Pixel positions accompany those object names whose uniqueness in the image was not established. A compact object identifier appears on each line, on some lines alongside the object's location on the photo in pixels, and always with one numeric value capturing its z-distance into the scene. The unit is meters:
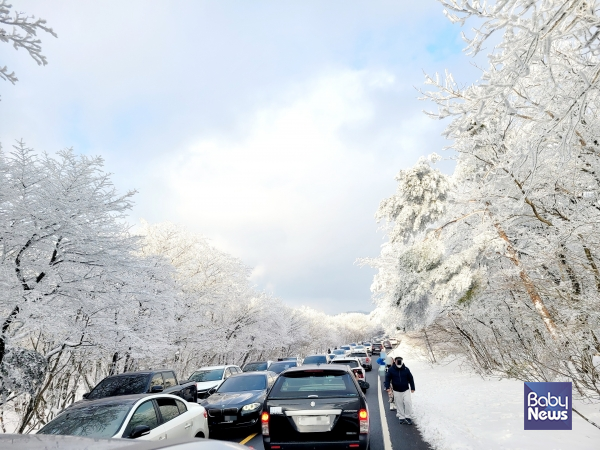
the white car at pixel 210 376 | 15.96
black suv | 5.65
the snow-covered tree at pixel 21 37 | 5.77
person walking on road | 10.53
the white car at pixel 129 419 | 5.50
